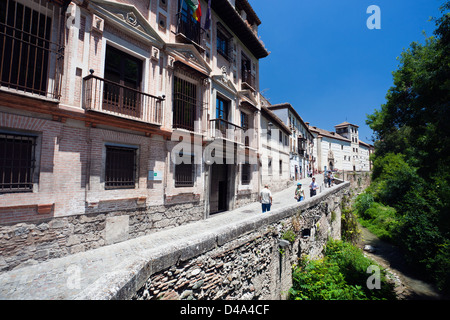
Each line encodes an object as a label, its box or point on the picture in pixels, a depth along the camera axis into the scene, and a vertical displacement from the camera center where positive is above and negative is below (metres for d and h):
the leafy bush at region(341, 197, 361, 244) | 14.41 -3.71
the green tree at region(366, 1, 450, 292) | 7.86 +0.77
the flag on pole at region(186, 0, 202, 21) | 8.80 +7.13
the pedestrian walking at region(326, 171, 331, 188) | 17.19 -0.32
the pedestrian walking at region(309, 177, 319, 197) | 12.03 -0.84
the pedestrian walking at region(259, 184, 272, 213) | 8.81 -1.12
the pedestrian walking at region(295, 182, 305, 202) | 10.51 -1.00
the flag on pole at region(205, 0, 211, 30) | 9.40 +7.11
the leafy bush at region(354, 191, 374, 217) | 22.52 -3.23
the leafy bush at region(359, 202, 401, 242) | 16.16 -4.19
